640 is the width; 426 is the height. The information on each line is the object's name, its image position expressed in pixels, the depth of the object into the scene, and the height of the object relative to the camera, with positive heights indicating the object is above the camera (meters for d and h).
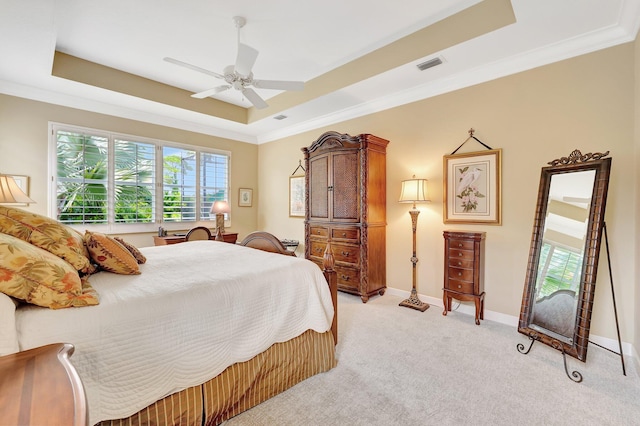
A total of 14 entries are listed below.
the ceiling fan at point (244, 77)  2.54 +1.34
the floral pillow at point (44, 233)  1.35 -0.12
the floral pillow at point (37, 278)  1.08 -0.28
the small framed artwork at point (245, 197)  5.87 +0.30
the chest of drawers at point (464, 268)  2.96 -0.62
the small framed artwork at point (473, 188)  3.07 +0.28
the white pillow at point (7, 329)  0.96 -0.42
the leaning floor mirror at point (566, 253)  2.19 -0.34
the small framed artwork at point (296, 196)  5.23 +0.29
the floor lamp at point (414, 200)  3.40 +0.15
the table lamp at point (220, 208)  5.11 +0.05
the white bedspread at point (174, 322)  1.13 -0.56
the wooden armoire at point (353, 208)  3.66 +0.05
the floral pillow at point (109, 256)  1.75 -0.29
